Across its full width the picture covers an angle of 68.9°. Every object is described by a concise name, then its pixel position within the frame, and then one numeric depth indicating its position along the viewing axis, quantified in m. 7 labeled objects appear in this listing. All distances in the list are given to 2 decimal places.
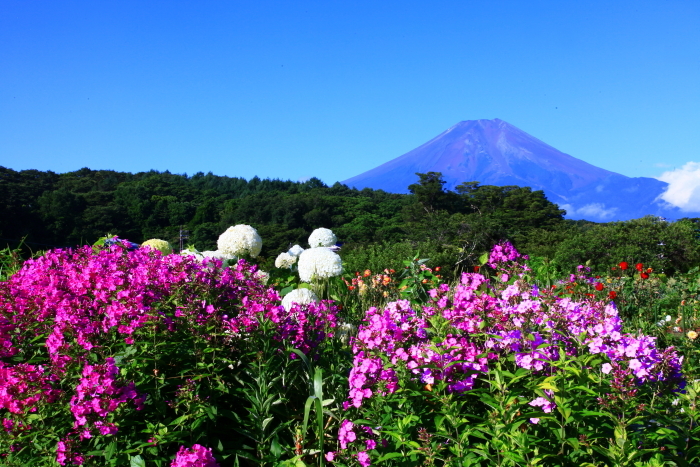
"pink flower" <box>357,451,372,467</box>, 1.95
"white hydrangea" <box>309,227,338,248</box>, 7.99
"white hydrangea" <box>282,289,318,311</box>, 4.11
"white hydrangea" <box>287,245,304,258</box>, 7.59
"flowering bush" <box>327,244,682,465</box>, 2.03
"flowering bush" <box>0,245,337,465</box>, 1.95
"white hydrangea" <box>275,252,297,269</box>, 7.53
